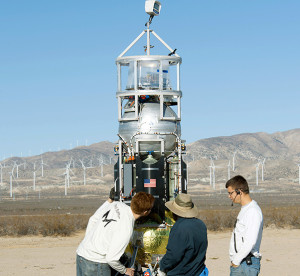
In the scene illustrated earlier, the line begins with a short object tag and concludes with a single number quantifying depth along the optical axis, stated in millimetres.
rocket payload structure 10750
